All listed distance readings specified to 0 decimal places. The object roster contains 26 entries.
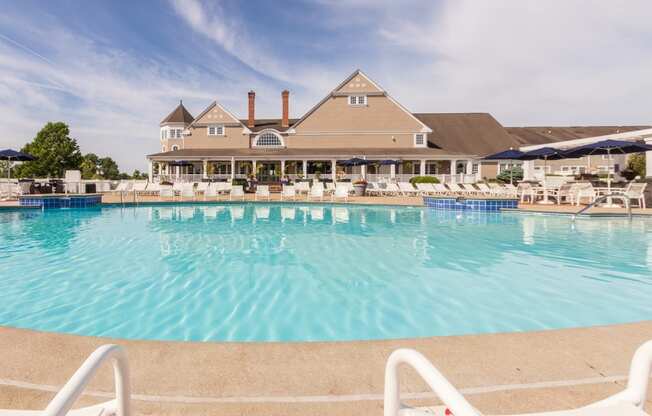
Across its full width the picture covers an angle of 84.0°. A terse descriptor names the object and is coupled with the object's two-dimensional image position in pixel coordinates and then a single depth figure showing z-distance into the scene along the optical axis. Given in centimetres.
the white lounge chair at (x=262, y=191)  2131
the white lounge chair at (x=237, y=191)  2109
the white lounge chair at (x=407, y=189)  2491
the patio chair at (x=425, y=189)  2450
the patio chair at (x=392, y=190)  2536
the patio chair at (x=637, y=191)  1606
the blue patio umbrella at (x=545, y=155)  1881
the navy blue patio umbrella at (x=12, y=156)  2036
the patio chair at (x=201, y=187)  2315
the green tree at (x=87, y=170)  4831
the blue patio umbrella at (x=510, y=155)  2044
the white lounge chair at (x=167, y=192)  2076
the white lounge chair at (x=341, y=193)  2076
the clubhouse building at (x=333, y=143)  3031
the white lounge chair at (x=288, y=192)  2127
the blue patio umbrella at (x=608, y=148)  1622
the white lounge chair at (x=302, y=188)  2376
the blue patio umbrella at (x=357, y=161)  2653
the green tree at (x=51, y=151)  5152
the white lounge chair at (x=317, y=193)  2117
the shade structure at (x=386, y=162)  2670
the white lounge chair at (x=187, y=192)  2105
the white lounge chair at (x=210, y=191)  2290
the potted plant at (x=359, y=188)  2484
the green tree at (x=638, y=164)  2400
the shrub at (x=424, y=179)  2782
